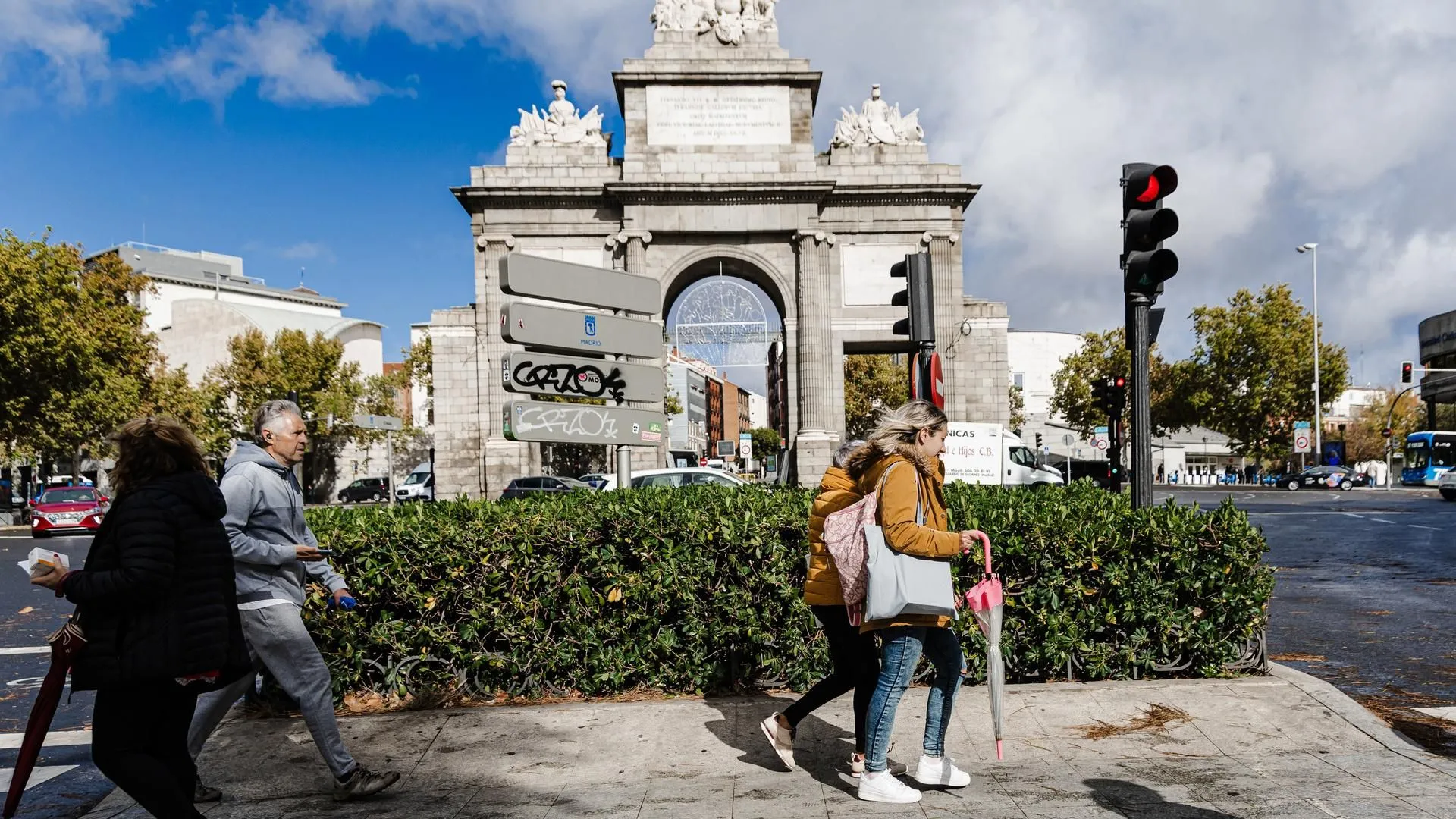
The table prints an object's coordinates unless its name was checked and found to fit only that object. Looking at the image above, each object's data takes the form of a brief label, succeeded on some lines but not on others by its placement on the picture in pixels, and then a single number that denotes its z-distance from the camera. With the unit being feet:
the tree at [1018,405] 221.66
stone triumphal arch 105.50
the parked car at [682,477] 70.38
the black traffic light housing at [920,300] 28.99
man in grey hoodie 14.55
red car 91.66
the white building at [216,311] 211.82
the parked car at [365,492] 156.56
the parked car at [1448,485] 107.34
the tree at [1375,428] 287.89
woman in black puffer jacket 11.45
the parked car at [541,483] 95.20
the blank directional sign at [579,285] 25.59
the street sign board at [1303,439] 152.97
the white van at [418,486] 144.15
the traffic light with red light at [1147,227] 21.29
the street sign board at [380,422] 62.08
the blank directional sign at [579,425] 26.89
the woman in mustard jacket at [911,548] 14.06
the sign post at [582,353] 25.75
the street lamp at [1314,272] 171.63
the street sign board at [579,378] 25.88
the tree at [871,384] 217.56
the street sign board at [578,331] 25.59
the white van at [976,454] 83.82
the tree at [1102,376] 199.41
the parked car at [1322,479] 173.88
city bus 171.94
